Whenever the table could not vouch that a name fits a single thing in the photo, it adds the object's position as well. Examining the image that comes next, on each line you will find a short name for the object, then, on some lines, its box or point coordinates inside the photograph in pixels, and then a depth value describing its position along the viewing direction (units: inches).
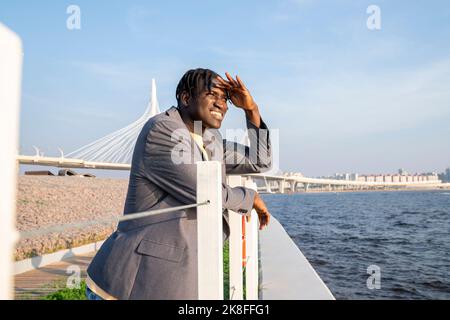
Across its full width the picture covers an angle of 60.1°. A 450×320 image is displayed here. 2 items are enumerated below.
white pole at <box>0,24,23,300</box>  18.3
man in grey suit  46.9
